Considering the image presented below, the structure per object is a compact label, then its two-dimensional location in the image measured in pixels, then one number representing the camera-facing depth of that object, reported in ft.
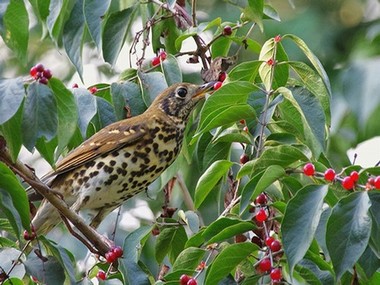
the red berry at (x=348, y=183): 14.90
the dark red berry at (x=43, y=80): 15.78
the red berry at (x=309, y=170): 15.61
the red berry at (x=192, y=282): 16.31
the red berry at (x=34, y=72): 15.78
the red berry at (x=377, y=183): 14.55
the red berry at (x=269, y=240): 15.99
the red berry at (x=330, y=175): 15.37
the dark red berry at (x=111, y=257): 18.86
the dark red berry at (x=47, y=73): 15.81
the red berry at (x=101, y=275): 18.13
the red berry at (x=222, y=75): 21.52
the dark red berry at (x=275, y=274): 15.55
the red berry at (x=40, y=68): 15.83
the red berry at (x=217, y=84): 21.18
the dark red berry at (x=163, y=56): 21.36
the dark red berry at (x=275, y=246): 15.98
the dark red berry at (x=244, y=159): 18.76
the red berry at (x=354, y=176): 14.90
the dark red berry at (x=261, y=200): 17.22
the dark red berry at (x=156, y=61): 22.08
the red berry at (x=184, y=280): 16.47
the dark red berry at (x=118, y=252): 18.81
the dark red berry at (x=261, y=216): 16.58
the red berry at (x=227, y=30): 20.96
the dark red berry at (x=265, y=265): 15.80
